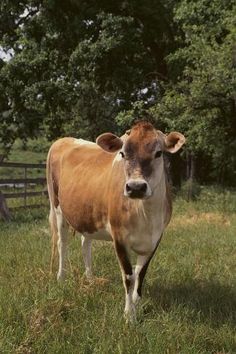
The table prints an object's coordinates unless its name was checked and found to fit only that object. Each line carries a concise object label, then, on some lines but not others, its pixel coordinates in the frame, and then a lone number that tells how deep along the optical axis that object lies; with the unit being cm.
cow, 480
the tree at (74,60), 1777
